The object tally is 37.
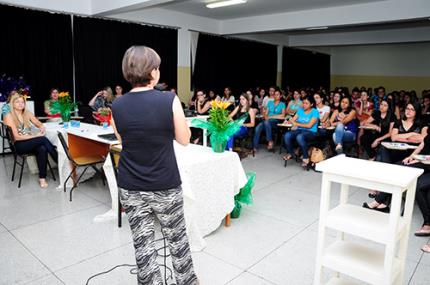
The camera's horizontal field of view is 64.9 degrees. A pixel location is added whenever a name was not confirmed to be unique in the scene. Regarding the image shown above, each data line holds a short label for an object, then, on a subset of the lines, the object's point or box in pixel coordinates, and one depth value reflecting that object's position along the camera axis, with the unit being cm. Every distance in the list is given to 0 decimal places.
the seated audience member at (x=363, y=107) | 651
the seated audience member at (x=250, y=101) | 670
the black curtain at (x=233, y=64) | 913
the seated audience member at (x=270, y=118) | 642
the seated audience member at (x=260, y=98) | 858
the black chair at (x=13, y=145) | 418
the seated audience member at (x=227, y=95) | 786
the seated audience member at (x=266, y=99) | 723
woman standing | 159
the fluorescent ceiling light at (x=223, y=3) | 678
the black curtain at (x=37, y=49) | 578
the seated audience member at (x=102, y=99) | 663
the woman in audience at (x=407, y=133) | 395
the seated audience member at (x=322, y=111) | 562
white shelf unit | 169
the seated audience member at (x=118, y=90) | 705
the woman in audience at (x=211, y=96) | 831
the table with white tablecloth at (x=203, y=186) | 267
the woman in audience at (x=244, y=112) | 605
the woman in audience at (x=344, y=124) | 532
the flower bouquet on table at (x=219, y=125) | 303
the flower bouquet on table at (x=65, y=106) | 466
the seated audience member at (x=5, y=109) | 514
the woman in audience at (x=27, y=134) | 418
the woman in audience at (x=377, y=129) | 498
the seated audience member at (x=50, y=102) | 597
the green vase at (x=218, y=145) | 308
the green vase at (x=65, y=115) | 468
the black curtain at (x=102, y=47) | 676
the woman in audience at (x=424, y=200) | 308
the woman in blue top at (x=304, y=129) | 530
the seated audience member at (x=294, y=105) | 706
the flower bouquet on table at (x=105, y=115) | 444
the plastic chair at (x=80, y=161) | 376
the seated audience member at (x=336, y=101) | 591
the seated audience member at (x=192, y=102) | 796
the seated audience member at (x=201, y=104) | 707
